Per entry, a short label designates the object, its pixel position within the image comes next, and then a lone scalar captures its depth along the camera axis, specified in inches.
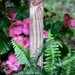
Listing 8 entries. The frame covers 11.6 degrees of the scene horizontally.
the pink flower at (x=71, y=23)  125.4
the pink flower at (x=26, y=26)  111.6
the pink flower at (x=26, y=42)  110.9
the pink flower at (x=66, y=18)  127.8
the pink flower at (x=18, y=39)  111.2
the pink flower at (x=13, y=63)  112.3
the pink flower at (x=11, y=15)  117.4
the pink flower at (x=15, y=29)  111.7
